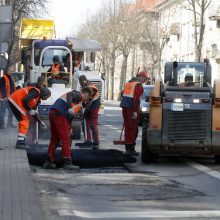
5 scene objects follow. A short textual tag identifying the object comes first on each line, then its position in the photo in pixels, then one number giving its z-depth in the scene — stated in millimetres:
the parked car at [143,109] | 25584
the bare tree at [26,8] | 39781
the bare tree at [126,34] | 70188
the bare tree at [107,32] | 74188
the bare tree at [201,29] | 48656
